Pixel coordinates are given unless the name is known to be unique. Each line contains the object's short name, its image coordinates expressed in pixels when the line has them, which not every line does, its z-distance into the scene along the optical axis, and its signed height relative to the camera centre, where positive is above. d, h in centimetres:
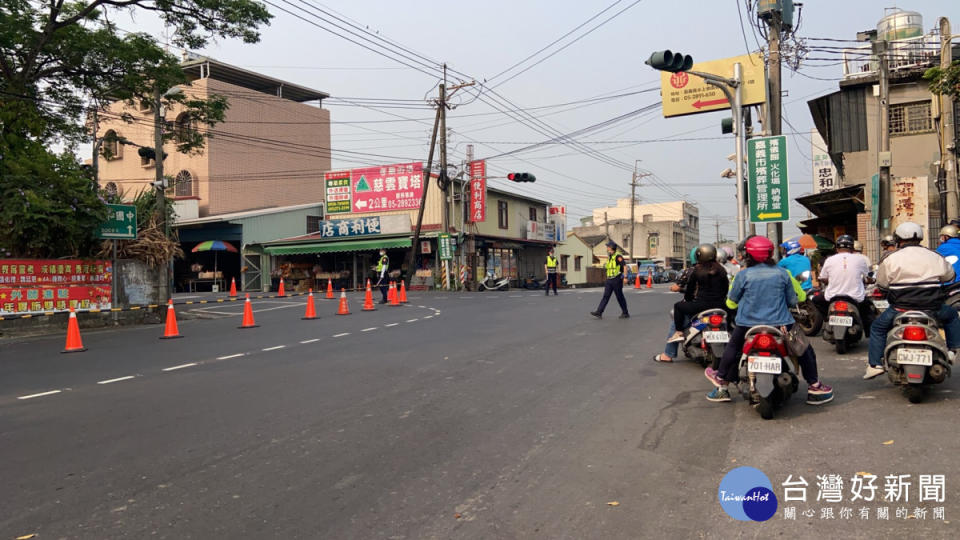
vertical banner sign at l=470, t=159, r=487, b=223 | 3366 +420
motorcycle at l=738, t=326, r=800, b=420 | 502 -84
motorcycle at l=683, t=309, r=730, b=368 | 662 -79
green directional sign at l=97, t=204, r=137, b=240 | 1619 +143
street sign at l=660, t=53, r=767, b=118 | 2063 +583
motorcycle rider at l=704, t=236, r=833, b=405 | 530 -33
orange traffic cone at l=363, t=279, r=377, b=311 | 1920 -94
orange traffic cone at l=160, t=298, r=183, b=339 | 1323 -103
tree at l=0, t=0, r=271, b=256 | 1488 +553
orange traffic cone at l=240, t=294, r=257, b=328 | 1481 -98
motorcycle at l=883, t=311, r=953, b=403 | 529 -79
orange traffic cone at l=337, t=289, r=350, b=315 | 1738 -94
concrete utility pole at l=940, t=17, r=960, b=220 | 1716 +286
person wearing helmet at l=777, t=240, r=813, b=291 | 875 +1
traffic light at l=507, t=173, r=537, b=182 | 2873 +417
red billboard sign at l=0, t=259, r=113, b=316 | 1455 -10
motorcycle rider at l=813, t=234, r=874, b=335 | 820 -16
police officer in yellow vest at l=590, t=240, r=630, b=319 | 1382 -22
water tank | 2386 +883
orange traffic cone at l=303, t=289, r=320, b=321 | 1647 -98
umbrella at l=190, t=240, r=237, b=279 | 3612 +174
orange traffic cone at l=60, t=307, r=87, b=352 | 1145 -104
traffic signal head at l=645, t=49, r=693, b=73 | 1195 +388
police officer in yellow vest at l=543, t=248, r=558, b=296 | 2400 -1
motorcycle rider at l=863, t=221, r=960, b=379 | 558 -21
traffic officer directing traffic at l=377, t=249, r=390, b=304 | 2323 +14
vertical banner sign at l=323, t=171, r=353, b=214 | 3772 +489
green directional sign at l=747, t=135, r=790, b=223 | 1477 +194
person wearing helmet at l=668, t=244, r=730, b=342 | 733 -20
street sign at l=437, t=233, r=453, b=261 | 3275 +119
